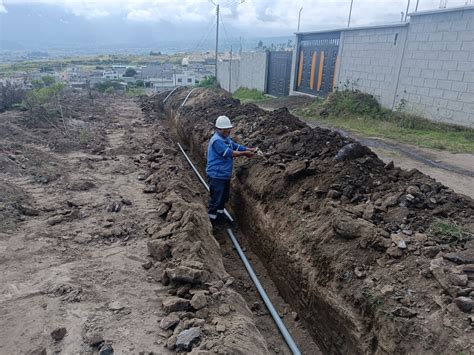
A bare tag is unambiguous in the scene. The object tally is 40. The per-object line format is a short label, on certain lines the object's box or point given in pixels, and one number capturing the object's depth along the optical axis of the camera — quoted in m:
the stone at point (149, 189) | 7.07
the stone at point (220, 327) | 3.23
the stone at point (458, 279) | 3.26
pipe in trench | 4.22
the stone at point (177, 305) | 3.60
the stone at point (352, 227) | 4.27
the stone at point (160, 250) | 4.62
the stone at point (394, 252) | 3.88
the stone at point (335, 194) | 5.24
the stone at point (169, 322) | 3.38
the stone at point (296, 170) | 6.10
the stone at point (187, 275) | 3.89
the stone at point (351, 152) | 6.04
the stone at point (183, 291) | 3.86
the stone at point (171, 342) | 3.13
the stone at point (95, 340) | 3.12
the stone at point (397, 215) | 4.35
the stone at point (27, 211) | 5.77
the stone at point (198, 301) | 3.53
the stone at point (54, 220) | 5.51
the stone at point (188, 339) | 3.06
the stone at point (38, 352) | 3.03
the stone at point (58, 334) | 3.18
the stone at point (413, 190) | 4.62
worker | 6.48
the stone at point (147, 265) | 4.50
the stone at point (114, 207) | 6.07
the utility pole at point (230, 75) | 28.89
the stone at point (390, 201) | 4.63
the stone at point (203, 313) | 3.45
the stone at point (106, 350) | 3.01
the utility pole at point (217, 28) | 28.43
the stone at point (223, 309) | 3.54
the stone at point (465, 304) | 3.04
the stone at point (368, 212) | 4.54
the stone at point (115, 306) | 3.65
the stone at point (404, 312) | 3.27
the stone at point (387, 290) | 3.55
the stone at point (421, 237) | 3.92
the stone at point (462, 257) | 3.49
